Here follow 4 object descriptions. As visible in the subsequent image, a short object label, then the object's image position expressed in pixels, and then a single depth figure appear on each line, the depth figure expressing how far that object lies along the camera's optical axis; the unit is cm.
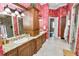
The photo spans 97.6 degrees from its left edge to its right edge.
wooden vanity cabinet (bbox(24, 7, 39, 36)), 169
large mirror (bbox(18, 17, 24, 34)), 165
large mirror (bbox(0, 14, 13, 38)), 157
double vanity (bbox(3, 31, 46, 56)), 152
